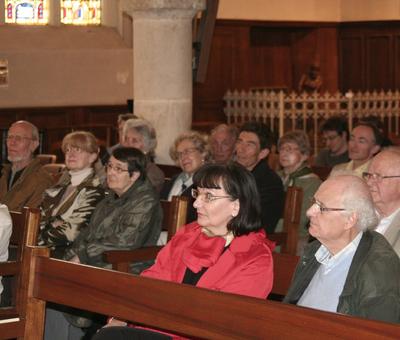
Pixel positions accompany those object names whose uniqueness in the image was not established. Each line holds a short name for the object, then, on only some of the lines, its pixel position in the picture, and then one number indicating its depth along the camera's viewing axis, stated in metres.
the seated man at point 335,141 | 10.03
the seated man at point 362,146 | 7.99
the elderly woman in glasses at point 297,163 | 7.76
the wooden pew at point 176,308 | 3.10
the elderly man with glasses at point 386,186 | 5.22
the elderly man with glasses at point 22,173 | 7.74
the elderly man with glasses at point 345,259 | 3.93
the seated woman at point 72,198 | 6.77
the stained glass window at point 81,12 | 15.40
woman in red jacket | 4.52
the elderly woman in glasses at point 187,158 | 7.62
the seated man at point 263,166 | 7.27
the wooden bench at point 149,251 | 5.96
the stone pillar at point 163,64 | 10.76
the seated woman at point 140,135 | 8.62
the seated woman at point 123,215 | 6.24
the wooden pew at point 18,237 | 5.31
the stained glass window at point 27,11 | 14.79
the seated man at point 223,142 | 9.15
